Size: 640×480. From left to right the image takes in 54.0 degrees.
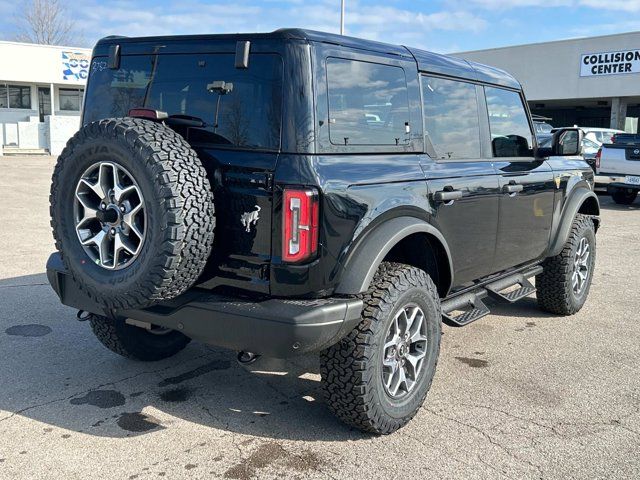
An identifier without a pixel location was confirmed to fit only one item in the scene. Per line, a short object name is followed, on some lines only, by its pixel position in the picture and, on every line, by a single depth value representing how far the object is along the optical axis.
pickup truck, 13.40
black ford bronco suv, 2.95
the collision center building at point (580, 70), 26.50
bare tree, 52.62
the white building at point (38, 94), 28.07
